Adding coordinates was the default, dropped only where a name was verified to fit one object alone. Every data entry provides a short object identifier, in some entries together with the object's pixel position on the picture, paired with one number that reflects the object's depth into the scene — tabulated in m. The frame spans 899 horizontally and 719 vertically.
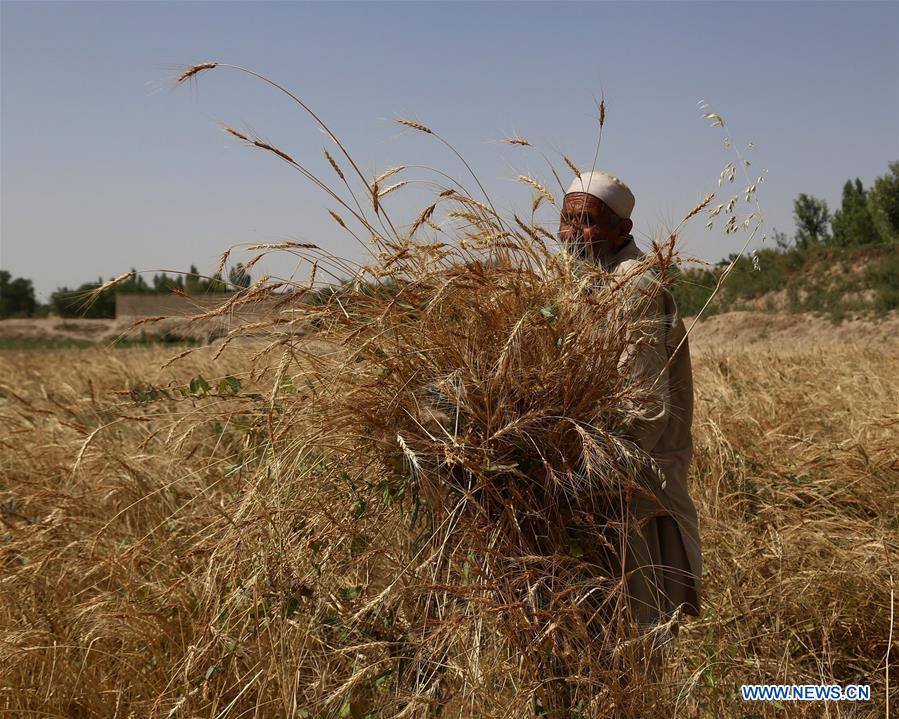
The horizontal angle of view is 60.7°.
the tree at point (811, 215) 42.50
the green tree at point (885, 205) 32.91
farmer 2.04
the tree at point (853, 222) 35.84
